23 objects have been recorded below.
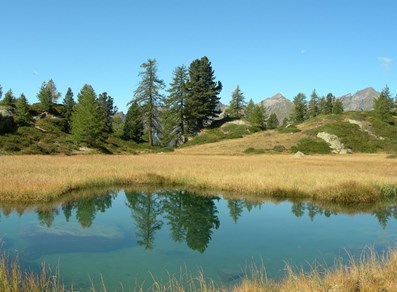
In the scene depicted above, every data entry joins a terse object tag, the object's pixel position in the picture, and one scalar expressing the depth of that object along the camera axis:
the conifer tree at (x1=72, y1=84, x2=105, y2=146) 55.06
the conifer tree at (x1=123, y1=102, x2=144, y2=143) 84.88
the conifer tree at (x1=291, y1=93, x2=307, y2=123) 122.44
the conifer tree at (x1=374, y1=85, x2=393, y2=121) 80.29
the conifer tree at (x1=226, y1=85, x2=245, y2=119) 102.88
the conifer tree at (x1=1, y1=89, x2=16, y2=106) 76.25
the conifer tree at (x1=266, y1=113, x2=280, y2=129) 138.62
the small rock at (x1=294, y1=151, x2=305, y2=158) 49.66
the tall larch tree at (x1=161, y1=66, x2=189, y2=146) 81.06
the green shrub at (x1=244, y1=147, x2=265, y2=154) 58.33
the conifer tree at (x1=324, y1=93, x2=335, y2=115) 128.01
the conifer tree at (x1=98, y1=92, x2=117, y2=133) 98.74
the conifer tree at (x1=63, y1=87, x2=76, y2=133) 78.46
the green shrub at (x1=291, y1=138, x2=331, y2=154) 59.85
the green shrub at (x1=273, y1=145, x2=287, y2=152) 60.22
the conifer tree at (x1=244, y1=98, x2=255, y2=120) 121.01
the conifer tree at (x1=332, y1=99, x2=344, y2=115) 108.38
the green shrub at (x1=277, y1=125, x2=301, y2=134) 71.62
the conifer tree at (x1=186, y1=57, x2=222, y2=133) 82.38
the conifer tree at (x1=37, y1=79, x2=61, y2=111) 79.38
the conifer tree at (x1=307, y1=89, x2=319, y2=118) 130.62
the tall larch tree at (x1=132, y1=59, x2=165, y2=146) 70.62
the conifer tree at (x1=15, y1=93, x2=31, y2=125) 62.00
